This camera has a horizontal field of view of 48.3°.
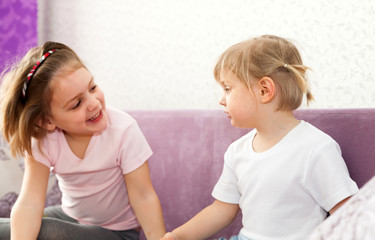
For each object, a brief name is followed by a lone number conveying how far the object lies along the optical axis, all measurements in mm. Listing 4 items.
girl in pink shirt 1171
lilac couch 1324
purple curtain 2111
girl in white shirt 915
